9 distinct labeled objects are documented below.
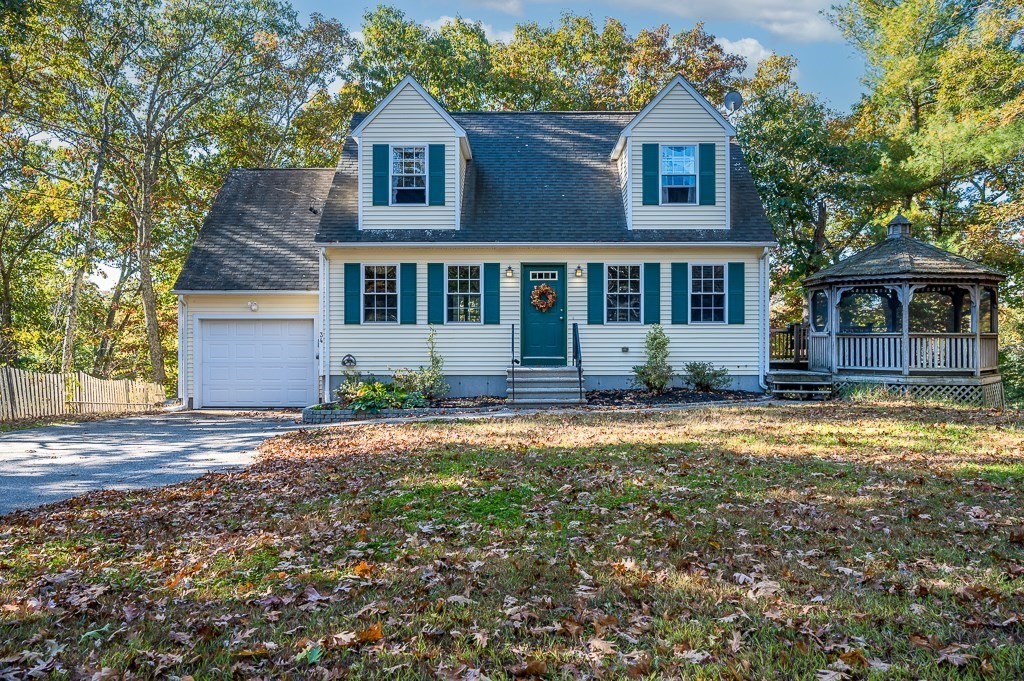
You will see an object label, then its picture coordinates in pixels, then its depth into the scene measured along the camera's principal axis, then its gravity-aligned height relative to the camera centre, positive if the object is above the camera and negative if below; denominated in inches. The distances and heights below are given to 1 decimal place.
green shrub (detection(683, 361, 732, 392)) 578.9 -27.1
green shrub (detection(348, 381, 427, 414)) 511.2 -41.6
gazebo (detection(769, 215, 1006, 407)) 557.6 +5.0
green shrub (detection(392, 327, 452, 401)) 559.8 -28.2
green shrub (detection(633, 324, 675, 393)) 563.8 -18.1
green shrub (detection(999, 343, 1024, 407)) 876.6 -41.4
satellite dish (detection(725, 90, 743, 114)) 728.3 +279.4
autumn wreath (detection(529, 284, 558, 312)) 595.5 +46.0
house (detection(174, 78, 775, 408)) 596.1 +75.1
